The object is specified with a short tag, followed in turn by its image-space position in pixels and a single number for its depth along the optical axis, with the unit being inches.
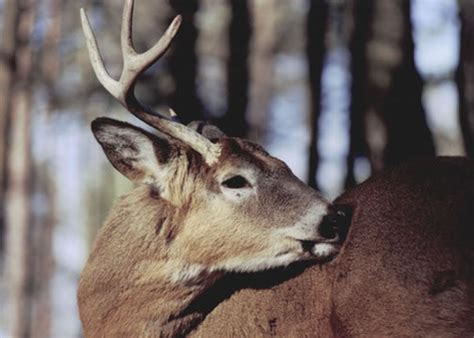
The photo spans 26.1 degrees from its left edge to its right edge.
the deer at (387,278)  234.2
